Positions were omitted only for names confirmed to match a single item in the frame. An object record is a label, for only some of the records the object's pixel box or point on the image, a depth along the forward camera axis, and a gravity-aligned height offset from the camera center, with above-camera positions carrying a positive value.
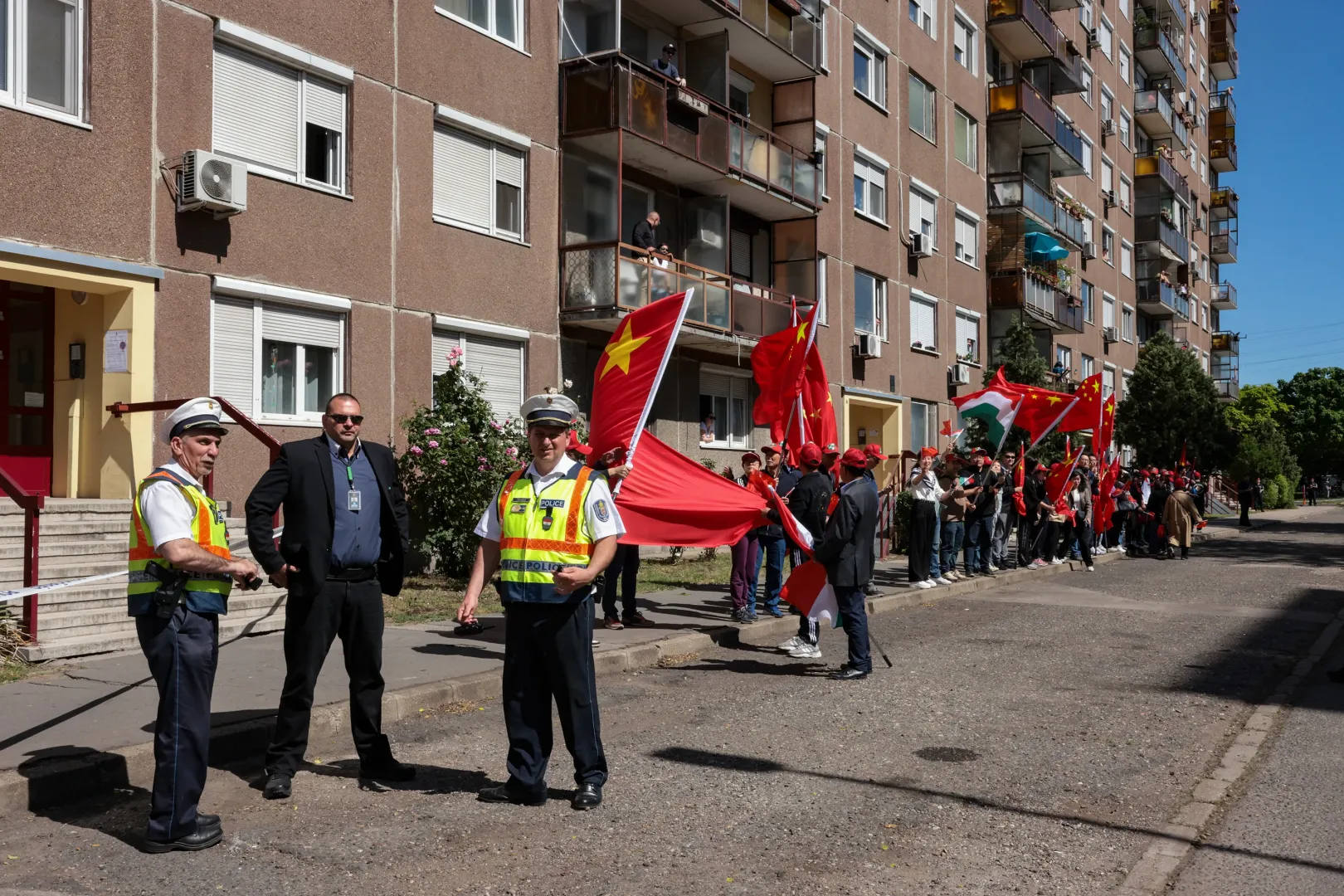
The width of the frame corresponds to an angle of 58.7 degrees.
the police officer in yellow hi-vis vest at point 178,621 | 5.12 -0.57
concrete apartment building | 12.36 +4.16
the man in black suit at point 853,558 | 9.80 -0.56
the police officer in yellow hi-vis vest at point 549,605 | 5.85 -0.57
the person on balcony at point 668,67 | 19.92 +7.09
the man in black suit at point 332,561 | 6.03 -0.36
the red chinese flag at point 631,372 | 8.99 +0.91
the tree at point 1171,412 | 40.22 +2.67
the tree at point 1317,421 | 95.81 +5.47
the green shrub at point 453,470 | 14.55 +0.24
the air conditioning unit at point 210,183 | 12.56 +3.26
